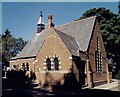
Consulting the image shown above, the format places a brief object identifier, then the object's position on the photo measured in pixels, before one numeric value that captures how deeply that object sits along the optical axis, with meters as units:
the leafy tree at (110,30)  42.81
